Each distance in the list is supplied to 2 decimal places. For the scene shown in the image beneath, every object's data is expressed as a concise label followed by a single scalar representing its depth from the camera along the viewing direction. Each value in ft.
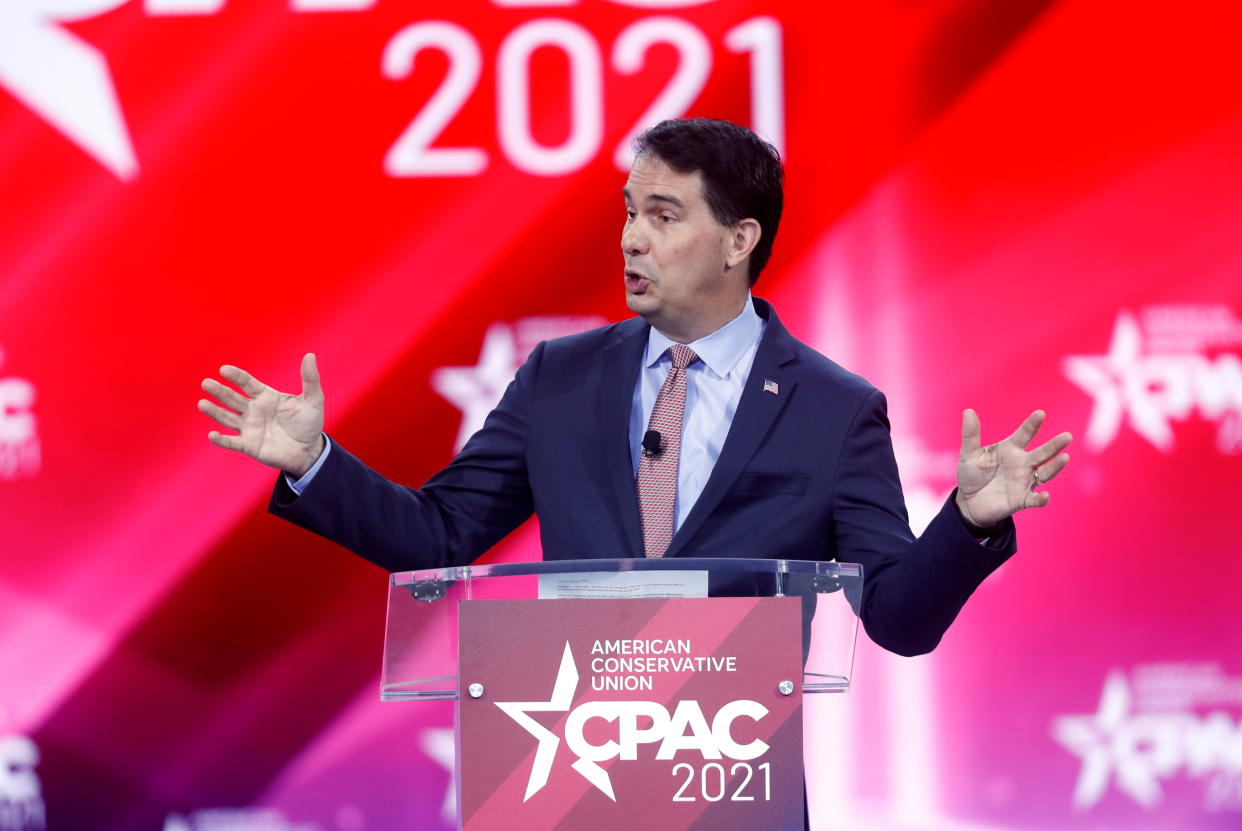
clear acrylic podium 54.46
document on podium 54.66
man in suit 55.76
